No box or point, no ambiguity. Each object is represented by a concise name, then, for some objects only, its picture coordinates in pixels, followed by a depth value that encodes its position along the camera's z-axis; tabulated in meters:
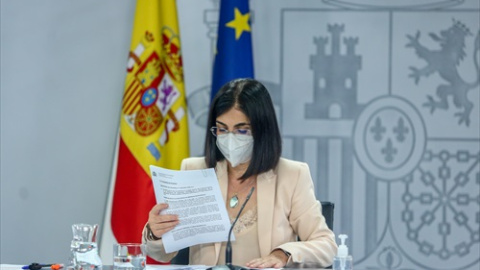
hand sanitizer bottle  5.08
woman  6.16
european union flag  9.05
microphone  5.12
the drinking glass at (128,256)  5.07
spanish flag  9.05
